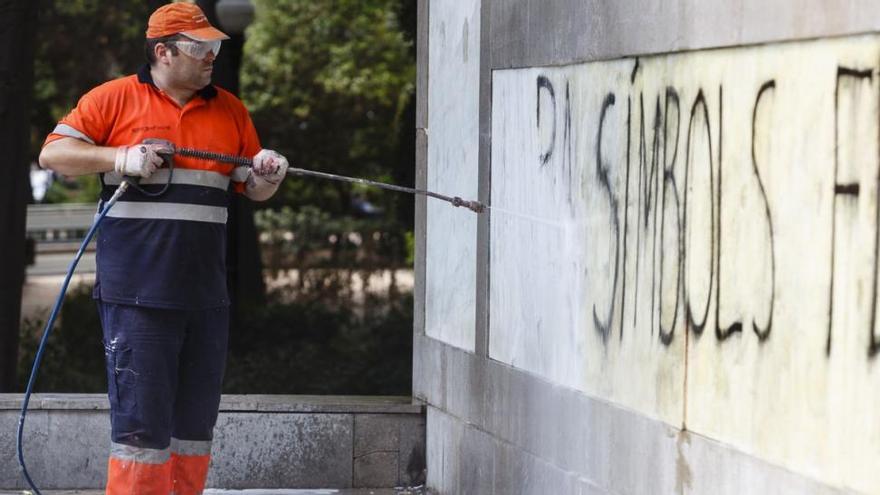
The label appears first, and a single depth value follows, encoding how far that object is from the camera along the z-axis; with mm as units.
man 9748
